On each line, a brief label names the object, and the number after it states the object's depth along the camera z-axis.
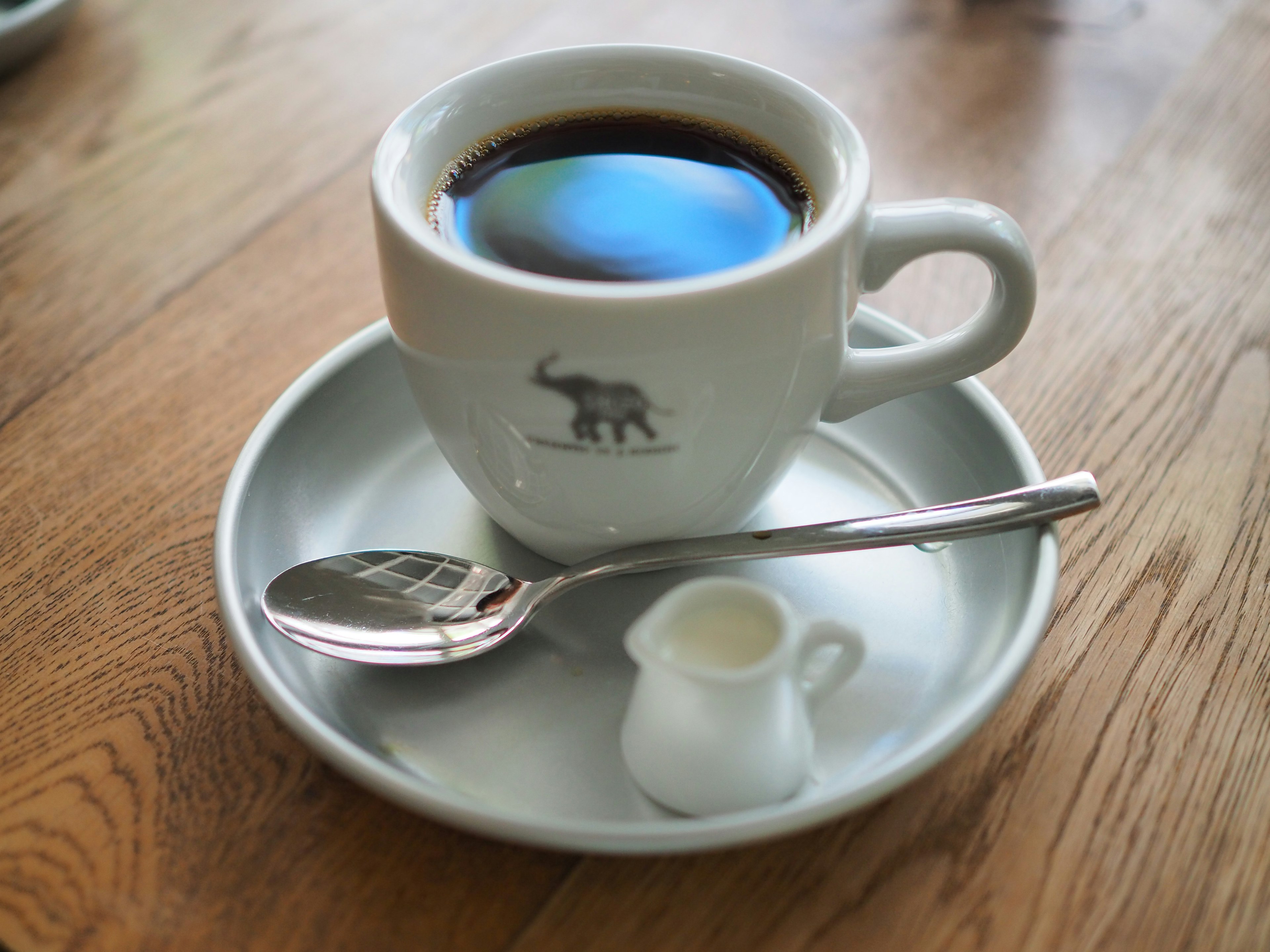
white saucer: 0.24
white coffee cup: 0.24
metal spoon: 0.26
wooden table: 0.24
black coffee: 0.27
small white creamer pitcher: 0.23
